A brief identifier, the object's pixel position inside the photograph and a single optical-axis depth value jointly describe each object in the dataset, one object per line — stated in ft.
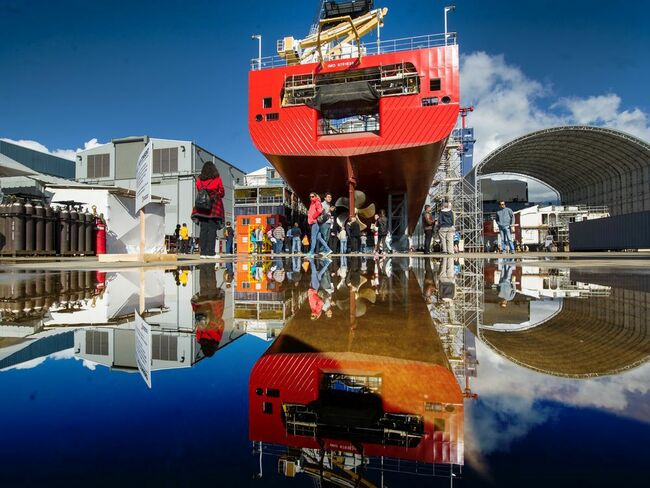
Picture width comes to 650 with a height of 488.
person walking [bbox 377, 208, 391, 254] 40.91
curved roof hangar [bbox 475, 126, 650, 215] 87.92
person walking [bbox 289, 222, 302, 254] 51.06
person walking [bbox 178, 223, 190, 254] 56.56
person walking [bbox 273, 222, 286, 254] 48.57
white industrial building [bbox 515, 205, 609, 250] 103.24
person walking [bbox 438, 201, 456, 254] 33.04
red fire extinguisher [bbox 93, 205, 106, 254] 43.86
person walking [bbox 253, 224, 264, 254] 59.73
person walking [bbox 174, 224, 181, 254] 67.33
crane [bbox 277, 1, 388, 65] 60.08
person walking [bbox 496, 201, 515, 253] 39.73
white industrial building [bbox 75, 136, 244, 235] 99.66
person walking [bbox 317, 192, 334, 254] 29.30
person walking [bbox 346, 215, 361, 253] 40.84
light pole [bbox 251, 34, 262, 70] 49.01
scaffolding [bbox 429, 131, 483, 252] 83.30
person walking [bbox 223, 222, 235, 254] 54.39
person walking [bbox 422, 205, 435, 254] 34.61
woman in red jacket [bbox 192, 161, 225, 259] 23.53
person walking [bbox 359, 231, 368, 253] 54.88
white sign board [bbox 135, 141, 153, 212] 21.54
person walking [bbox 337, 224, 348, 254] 40.32
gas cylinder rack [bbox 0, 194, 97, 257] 34.45
